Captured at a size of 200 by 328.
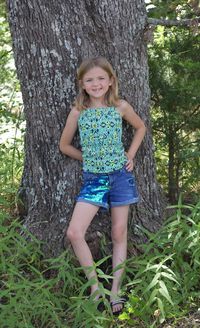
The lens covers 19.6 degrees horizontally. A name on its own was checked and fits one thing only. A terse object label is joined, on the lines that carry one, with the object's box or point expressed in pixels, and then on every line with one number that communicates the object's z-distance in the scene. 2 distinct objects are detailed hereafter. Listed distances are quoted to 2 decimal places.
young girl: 4.00
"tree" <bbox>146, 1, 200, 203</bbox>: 5.14
